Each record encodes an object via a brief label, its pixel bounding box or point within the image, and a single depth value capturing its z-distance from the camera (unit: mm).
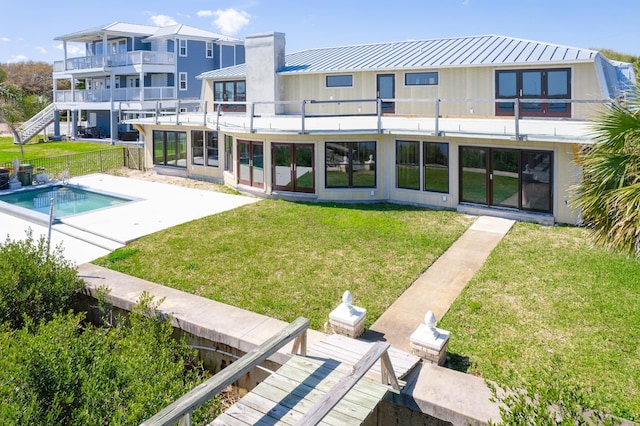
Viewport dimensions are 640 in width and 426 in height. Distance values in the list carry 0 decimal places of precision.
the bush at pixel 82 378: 5348
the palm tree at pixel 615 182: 6574
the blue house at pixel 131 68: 39544
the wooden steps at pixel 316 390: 5810
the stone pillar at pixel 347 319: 7922
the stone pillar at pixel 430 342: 7059
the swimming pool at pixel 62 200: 18734
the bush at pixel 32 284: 8258
